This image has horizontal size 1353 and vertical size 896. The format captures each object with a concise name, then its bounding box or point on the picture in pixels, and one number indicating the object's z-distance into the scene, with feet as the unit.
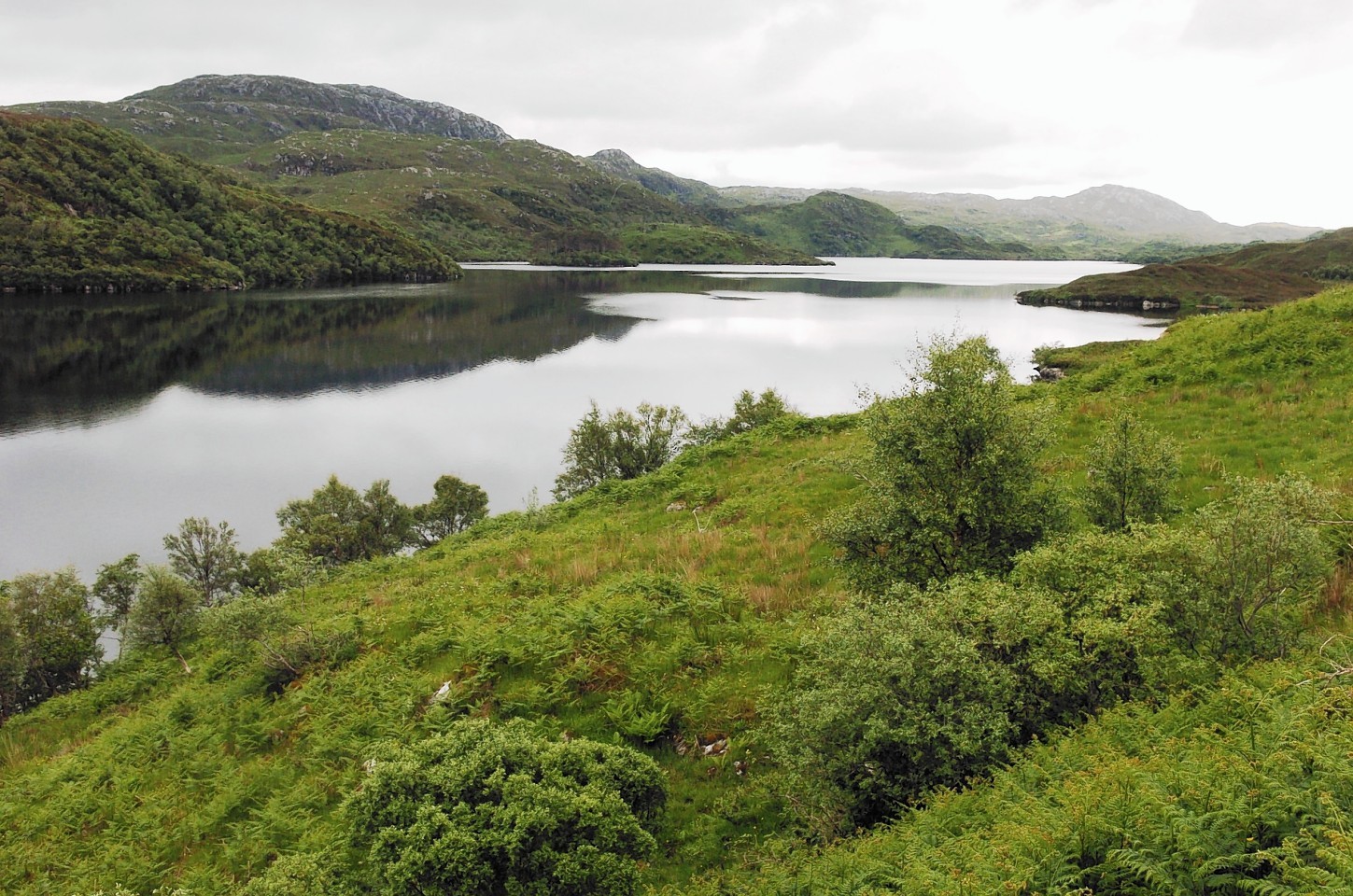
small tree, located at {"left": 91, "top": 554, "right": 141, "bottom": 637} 102.73
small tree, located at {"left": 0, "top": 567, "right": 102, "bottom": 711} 85.87
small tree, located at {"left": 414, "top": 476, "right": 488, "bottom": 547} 147.54
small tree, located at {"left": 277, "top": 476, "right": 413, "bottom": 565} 132.87
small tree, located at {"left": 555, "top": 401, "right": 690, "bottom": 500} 155.84
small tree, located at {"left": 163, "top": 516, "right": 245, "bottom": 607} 117.60
